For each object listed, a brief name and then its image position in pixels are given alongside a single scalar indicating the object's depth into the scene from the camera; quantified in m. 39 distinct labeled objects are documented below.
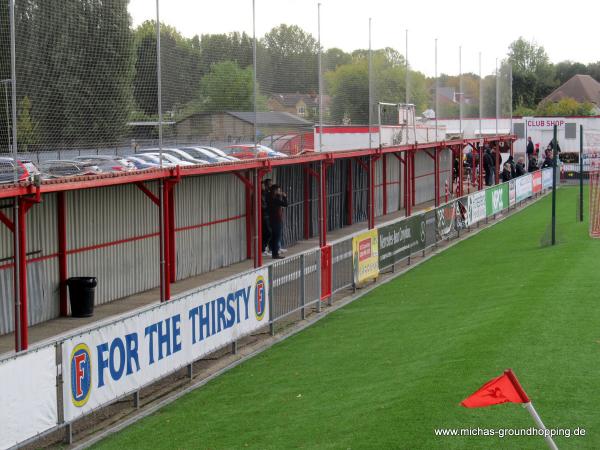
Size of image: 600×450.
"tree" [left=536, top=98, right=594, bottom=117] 96.38
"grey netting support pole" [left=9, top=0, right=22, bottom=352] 14.10
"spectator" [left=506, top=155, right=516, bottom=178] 52.28
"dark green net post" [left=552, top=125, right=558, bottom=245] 25.98
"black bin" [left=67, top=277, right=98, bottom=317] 19.81
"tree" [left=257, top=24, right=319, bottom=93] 24.14
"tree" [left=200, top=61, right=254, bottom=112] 20.81
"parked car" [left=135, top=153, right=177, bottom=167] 18.39
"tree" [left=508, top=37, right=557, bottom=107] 118.50
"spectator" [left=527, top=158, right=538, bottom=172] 57.09
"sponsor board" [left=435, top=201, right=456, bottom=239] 29.64
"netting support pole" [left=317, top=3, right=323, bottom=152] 27.18
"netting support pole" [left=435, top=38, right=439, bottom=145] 41.67
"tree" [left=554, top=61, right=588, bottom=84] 140.34
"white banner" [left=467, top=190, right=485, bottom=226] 34.11
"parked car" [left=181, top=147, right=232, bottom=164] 20.50
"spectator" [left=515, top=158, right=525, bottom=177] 52.50
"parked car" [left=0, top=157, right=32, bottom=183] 14.22
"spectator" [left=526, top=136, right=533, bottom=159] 57.69
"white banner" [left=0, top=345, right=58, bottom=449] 9.98
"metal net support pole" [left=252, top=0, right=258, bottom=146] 22.95
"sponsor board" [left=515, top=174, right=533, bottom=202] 43.69
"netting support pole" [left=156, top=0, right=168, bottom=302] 18.34
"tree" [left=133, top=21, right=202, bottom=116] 18.02
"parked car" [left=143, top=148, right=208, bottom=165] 19.66
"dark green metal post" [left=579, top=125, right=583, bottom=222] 29.81
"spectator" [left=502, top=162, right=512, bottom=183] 52.62
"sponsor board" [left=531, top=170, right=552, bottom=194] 47.72
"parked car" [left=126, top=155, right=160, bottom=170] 17.71
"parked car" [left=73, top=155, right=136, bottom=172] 16.47
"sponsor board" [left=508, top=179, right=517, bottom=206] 41.69
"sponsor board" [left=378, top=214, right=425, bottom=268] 23.77
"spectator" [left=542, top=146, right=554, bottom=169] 55.75
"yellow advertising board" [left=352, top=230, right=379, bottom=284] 21.73
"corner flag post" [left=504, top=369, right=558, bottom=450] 7.34
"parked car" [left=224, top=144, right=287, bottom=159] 22.18
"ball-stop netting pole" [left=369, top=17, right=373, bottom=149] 31.44
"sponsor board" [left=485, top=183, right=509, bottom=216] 37.25
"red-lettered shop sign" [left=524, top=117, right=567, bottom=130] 60.84
